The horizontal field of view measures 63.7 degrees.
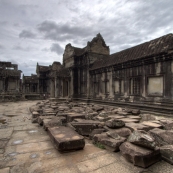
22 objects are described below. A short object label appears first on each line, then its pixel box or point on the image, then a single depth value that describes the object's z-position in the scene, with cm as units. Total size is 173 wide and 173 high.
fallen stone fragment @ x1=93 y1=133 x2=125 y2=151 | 340
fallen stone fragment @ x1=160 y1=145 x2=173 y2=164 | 280
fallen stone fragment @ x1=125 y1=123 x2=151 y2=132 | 430
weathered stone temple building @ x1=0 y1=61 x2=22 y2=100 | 2480
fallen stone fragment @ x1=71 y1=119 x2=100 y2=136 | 486
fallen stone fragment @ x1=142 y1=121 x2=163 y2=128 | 457
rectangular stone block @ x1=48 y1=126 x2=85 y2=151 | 335
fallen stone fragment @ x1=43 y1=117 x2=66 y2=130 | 520
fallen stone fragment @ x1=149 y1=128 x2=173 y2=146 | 338
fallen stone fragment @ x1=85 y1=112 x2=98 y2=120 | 673
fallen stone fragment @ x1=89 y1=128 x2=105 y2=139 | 454
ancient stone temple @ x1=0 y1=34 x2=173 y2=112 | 700
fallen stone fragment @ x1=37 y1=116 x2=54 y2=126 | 620
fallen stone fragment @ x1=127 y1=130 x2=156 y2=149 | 287
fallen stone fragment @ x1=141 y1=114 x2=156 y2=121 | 667
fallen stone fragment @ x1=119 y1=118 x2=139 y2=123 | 549
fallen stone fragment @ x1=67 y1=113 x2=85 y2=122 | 635
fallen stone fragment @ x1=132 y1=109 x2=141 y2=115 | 764
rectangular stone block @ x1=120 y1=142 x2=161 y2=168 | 272
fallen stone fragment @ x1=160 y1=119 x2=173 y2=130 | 455
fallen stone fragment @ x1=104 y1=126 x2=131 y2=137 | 404
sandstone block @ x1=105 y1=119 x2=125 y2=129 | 441
